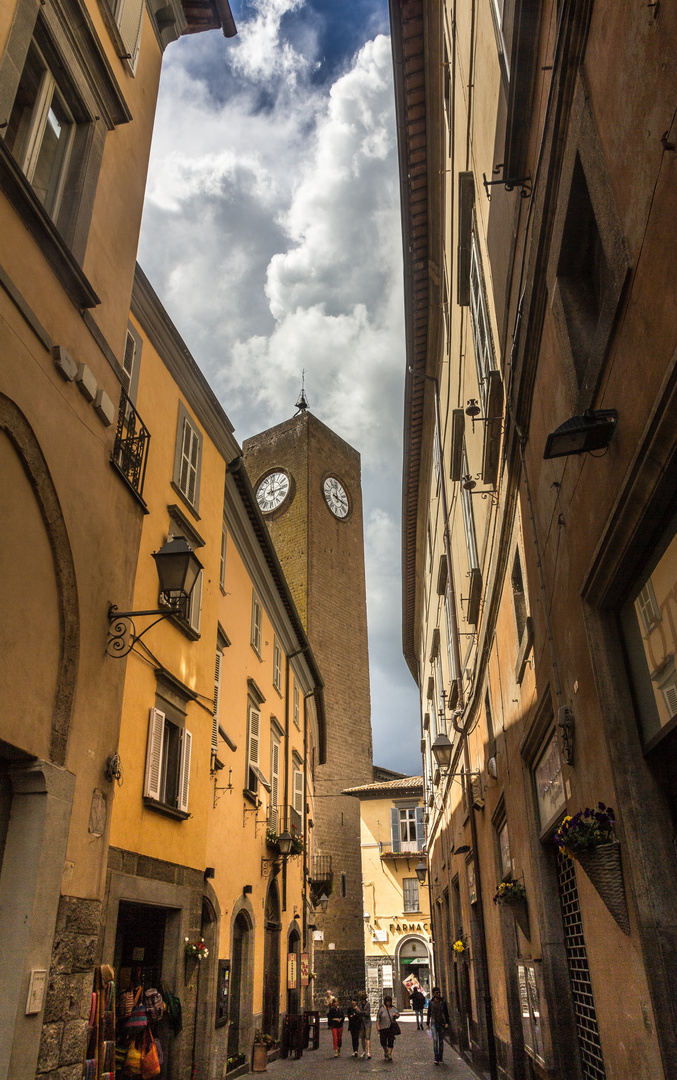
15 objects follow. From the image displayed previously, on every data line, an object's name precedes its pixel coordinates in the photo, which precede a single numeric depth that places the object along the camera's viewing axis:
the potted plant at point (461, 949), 14.71
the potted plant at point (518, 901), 7.76
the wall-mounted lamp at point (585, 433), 3.59
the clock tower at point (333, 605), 28.86
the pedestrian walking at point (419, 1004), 24.34
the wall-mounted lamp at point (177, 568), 6.71
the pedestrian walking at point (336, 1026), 17.64
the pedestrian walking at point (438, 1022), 14.90
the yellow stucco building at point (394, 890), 30.91
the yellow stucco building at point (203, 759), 8.70
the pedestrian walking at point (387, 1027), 15.83
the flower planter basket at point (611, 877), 3.69
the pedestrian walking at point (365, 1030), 16.86
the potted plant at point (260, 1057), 13.18
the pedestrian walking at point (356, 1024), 16.95
